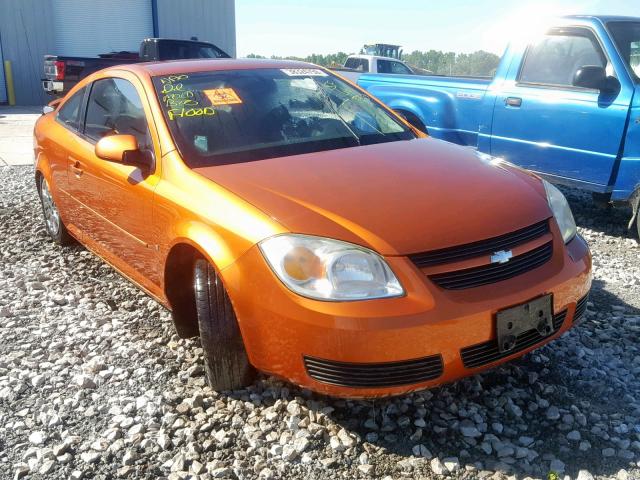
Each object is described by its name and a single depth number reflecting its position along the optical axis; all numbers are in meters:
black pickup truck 12.66
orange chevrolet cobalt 2.40
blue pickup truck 4.98
